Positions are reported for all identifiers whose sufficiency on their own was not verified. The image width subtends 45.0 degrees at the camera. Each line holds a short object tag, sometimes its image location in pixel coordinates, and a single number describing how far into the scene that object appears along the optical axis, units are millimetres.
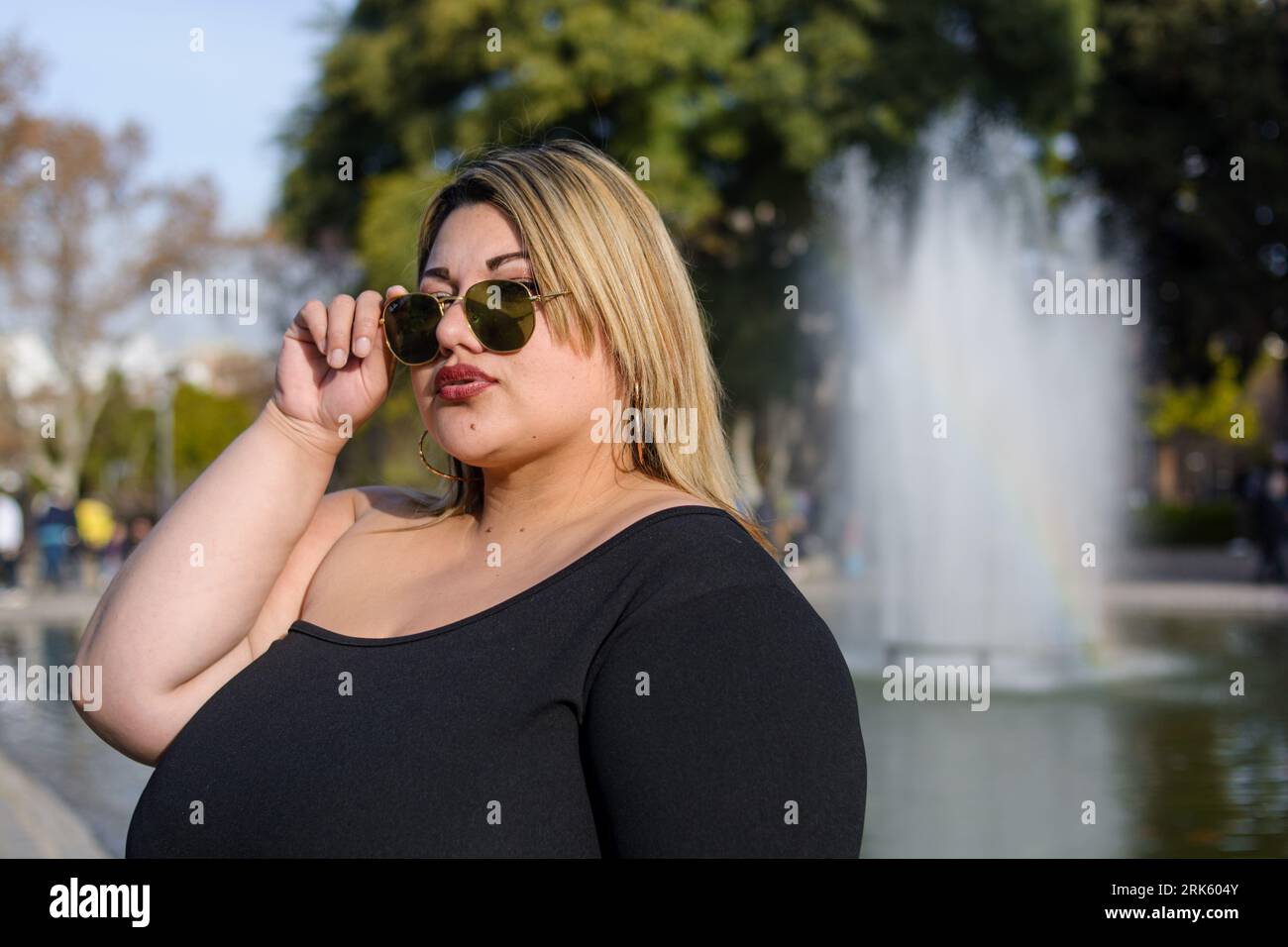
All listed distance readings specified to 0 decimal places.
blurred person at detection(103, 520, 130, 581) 26531
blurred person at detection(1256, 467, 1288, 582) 21719
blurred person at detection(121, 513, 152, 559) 24609
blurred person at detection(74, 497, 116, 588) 26109
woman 1609
